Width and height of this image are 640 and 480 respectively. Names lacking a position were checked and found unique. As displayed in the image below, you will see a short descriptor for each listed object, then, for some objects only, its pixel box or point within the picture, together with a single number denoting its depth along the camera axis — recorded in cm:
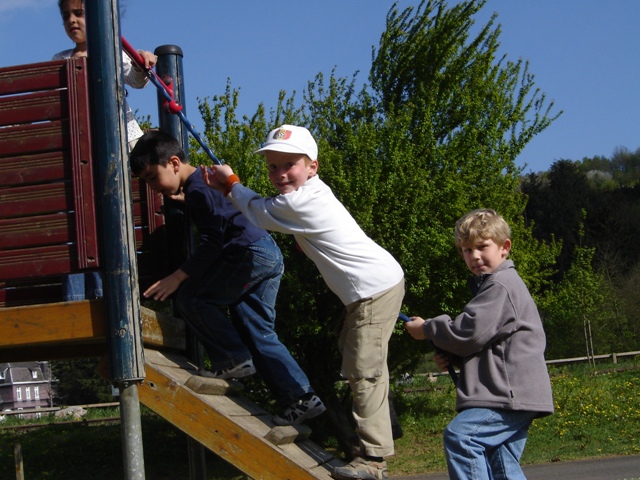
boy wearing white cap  423
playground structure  399
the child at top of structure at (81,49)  536
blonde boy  377
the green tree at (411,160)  2084
